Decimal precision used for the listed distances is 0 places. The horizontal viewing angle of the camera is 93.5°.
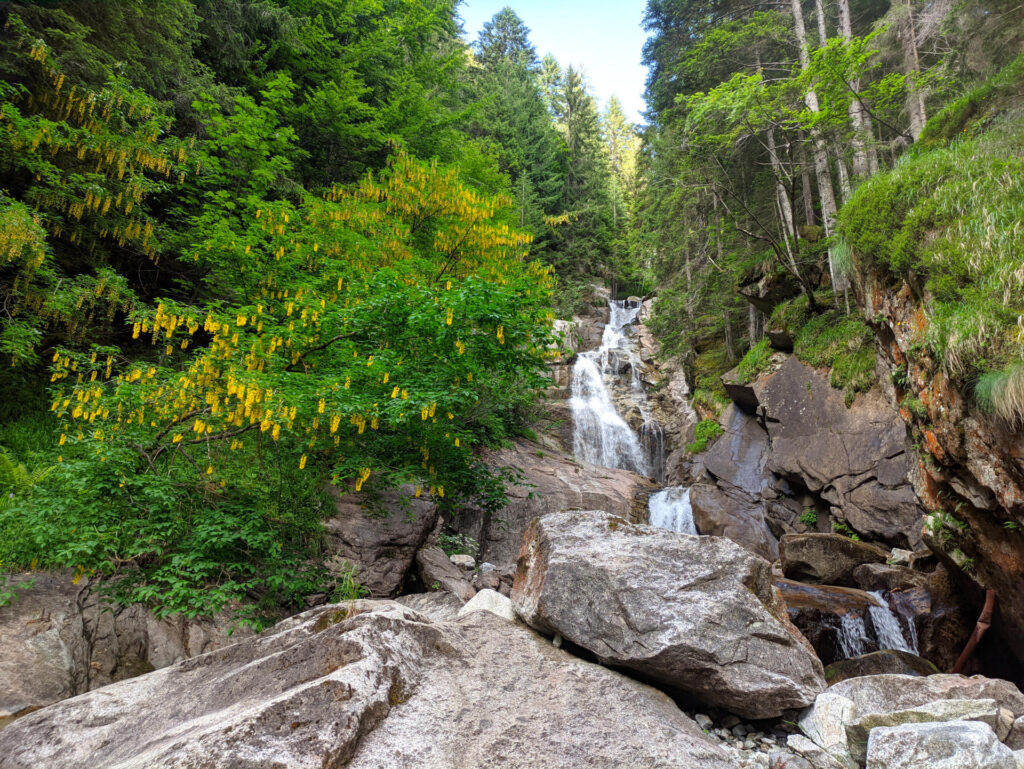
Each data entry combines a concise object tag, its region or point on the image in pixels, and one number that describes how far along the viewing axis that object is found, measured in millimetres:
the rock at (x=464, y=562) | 8793
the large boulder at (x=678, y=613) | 3654
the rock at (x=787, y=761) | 3189
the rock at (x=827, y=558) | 9539
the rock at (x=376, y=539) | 6688
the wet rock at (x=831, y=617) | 7266
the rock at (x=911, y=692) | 3813
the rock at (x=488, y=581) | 7904
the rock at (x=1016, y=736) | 3238
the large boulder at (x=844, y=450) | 10453
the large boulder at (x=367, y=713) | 2355
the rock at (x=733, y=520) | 12051
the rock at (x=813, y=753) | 3170
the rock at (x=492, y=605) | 4770
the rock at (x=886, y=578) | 8523
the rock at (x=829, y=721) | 3336
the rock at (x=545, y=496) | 11289
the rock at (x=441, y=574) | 6965
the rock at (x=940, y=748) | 2508
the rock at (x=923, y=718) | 3119
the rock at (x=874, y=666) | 5562
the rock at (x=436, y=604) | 5316
